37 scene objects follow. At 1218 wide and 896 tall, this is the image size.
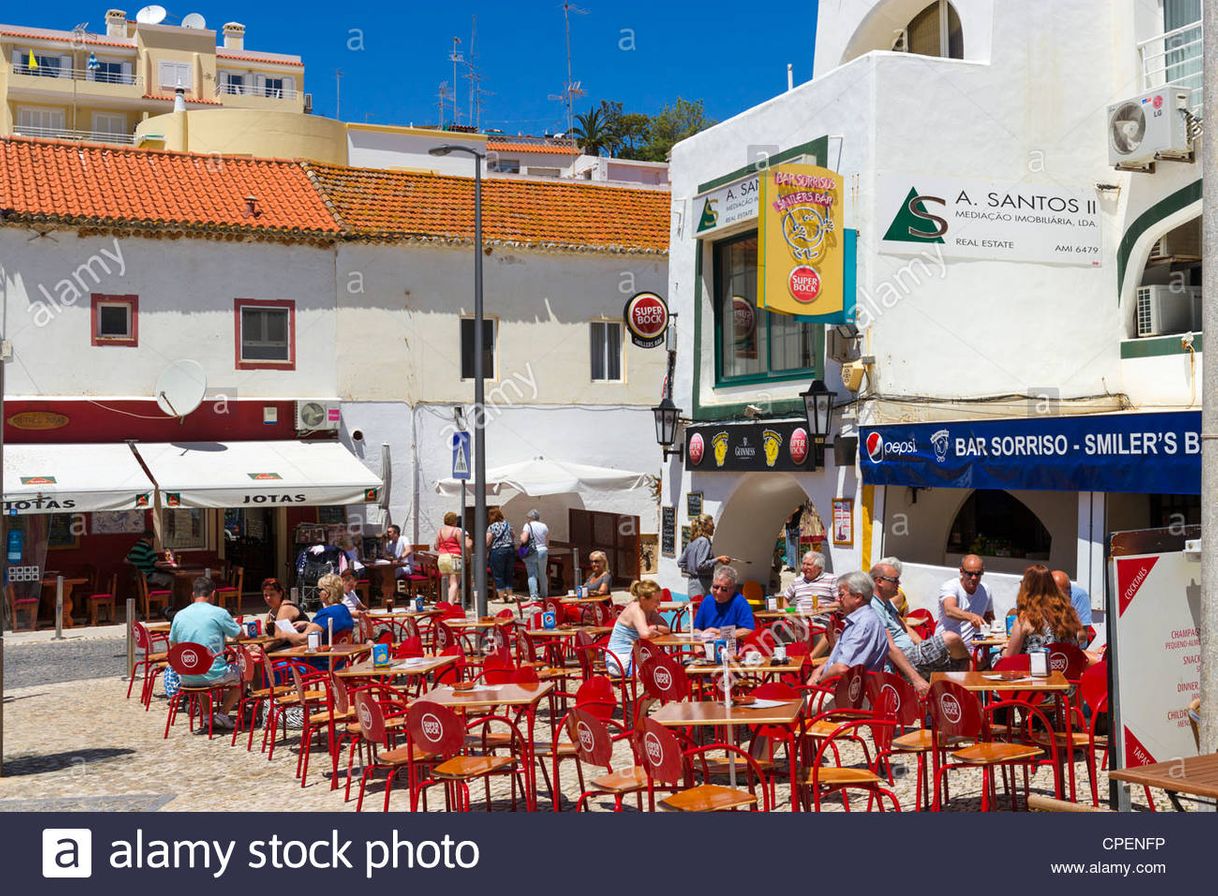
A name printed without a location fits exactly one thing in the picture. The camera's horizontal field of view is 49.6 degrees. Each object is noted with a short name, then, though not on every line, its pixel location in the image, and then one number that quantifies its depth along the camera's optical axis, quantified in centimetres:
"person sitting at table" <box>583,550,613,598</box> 1730
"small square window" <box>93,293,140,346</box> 2355
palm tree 7244
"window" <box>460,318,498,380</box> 2648
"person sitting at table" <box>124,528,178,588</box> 2208
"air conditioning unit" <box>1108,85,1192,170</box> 1522
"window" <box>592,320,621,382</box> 2750
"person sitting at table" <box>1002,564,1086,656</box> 970
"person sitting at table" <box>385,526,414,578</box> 2350
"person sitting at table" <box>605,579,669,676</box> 1184
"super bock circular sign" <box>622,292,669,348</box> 1933
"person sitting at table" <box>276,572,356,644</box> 1280
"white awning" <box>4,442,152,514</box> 2044
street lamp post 1828
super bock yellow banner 1509
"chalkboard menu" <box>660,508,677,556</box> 1958
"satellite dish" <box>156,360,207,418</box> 2309
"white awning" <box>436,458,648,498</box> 2442
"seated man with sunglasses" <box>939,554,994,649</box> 1182
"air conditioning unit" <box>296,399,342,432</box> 2439
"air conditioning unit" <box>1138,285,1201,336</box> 1622
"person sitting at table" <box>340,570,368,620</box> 1465
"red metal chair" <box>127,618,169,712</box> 1416
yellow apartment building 6097
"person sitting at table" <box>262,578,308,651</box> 1348
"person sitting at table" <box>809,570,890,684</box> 930
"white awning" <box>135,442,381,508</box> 2167
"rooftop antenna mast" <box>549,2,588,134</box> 4539
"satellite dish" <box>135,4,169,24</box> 6488
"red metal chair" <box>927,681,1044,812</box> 766
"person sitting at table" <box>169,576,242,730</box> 1247
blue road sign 1844
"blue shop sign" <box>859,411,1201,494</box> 1168
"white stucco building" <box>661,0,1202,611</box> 1555
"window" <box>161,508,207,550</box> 2442
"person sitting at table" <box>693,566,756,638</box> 1201
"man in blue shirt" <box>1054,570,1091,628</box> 1138
